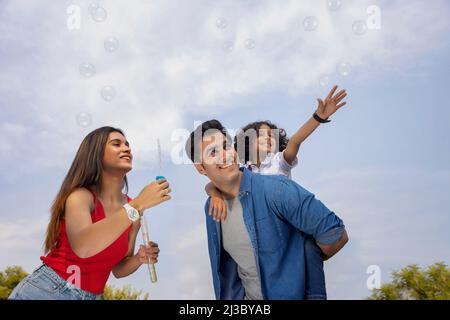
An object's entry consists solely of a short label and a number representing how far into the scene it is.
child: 3.99
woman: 3.64
